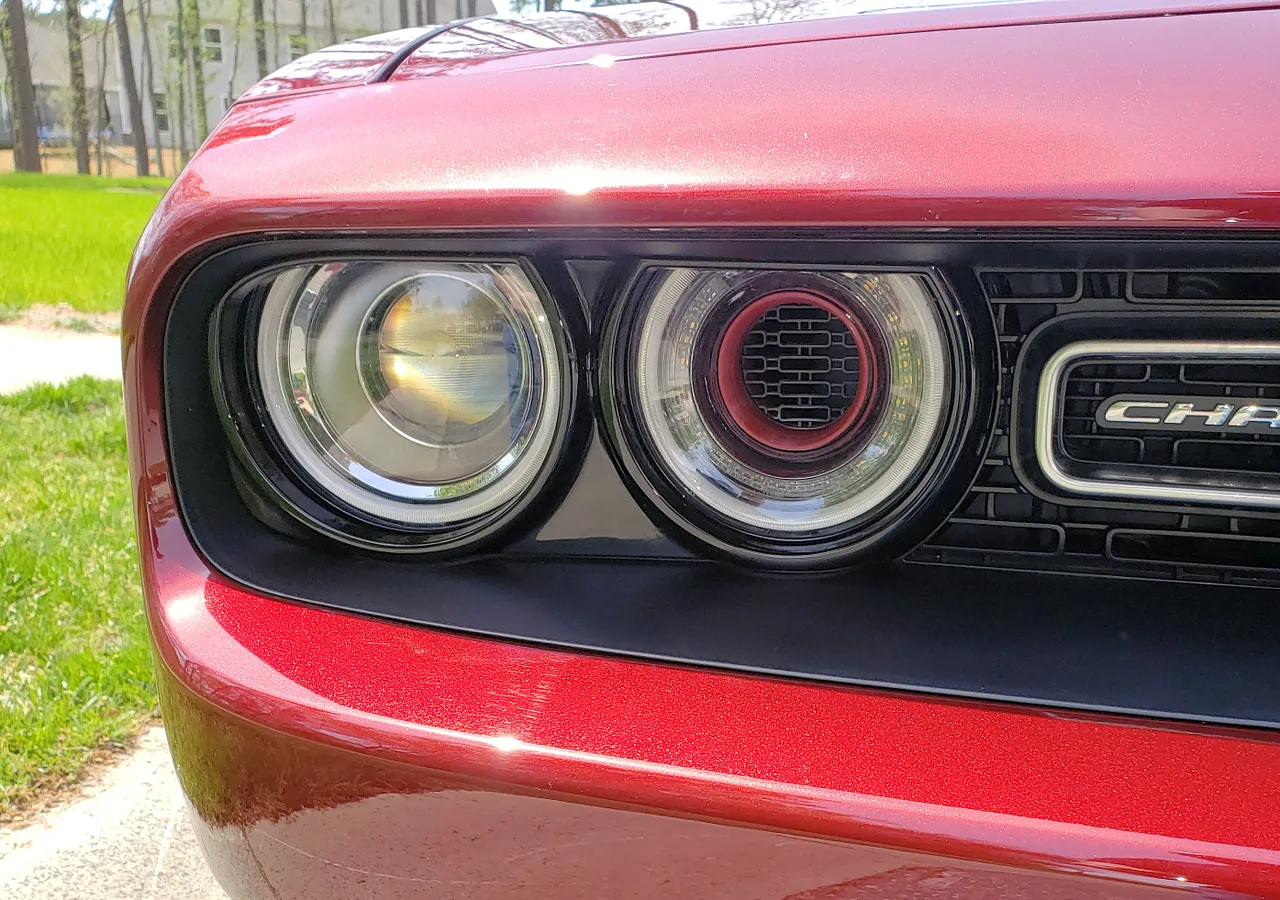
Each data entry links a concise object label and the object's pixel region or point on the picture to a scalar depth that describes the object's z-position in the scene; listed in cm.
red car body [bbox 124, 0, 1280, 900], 55
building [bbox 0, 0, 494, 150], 2639
